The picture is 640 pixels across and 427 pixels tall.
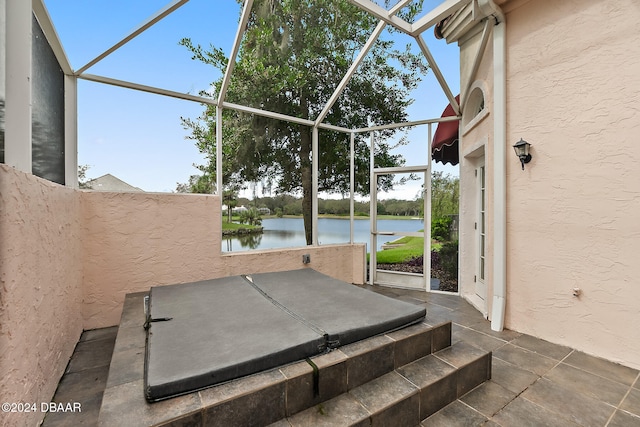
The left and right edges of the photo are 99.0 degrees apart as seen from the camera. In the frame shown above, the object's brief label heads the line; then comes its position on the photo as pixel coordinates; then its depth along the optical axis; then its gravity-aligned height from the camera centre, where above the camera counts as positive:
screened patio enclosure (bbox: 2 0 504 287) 1.39 +1.42
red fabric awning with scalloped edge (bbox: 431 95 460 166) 4.23 +1.08
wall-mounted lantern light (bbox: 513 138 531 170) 2.77 +0.62
